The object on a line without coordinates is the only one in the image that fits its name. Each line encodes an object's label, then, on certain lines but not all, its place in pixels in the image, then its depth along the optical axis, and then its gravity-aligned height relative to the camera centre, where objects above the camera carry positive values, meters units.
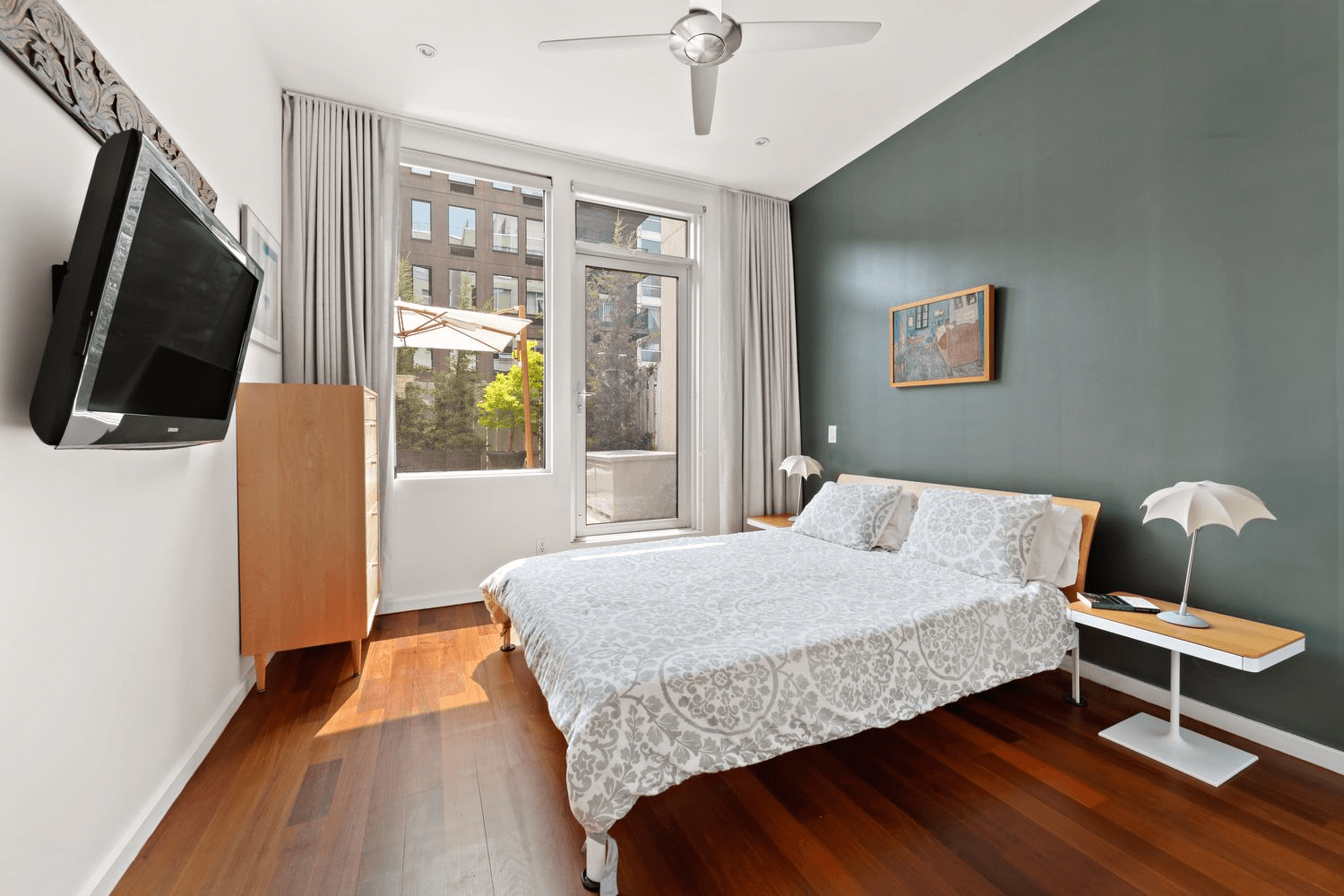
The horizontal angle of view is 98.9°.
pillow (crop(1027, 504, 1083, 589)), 2.41 -0.47
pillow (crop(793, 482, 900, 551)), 3.02 -0.40
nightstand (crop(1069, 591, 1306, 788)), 1.75 -0.66
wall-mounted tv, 1.07 +0.29
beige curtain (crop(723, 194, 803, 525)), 4.28 +0.68
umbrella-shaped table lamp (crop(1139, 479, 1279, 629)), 1.82 -0.22
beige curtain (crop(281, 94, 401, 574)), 3.07 +1.08
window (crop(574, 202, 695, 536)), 4.01 +0.49
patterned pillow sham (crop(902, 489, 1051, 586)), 2.37 -0.40
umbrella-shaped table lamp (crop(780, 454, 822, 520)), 3.86 -0.17
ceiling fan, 2.06 +1.50
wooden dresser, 2.37 -0.32
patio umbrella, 3.49 +0.71
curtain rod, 3.34 +1.88
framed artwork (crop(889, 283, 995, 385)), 2.96 +0.56
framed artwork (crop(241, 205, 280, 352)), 2.45 +0.82
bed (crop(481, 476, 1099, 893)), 1.44 -0.64
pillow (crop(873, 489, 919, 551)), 3.02 -0.45
